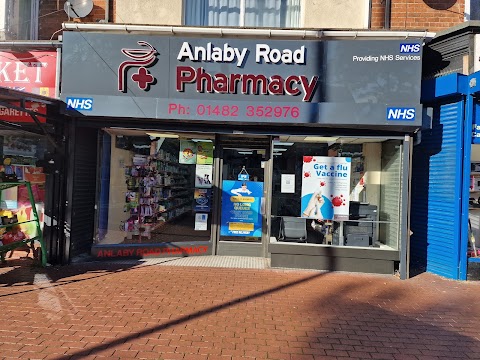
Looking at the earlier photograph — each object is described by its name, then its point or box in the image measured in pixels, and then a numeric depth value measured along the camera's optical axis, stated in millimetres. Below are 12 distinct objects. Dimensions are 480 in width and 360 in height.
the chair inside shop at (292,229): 7266
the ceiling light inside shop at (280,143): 7377
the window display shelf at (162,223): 8070
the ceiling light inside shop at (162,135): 7802
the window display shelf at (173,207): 8141
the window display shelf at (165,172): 8182
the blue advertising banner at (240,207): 8133
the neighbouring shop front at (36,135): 6855
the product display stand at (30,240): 6297
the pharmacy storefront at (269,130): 6770
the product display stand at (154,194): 8023
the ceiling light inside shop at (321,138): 7219
